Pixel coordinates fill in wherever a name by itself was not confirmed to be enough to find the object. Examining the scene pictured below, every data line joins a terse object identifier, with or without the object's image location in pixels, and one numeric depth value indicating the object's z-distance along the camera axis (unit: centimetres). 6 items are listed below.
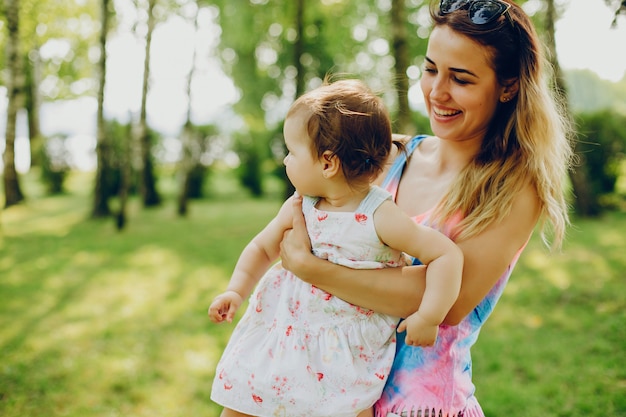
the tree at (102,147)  1113
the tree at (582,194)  1163
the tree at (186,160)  1333
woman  189
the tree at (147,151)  1194
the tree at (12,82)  1039
